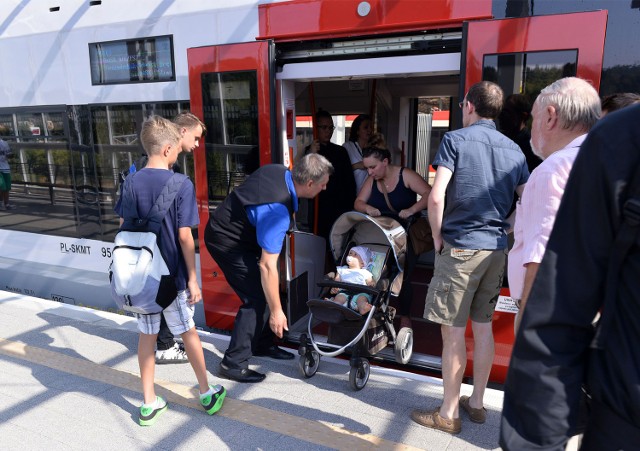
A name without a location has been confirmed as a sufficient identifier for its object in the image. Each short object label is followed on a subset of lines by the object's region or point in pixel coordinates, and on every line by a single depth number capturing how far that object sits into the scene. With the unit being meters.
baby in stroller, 3.29
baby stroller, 3.15
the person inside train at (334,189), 4.41
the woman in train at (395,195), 3.69
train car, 2.78
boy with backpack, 2.54
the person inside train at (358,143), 4.48
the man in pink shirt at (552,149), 1.69
